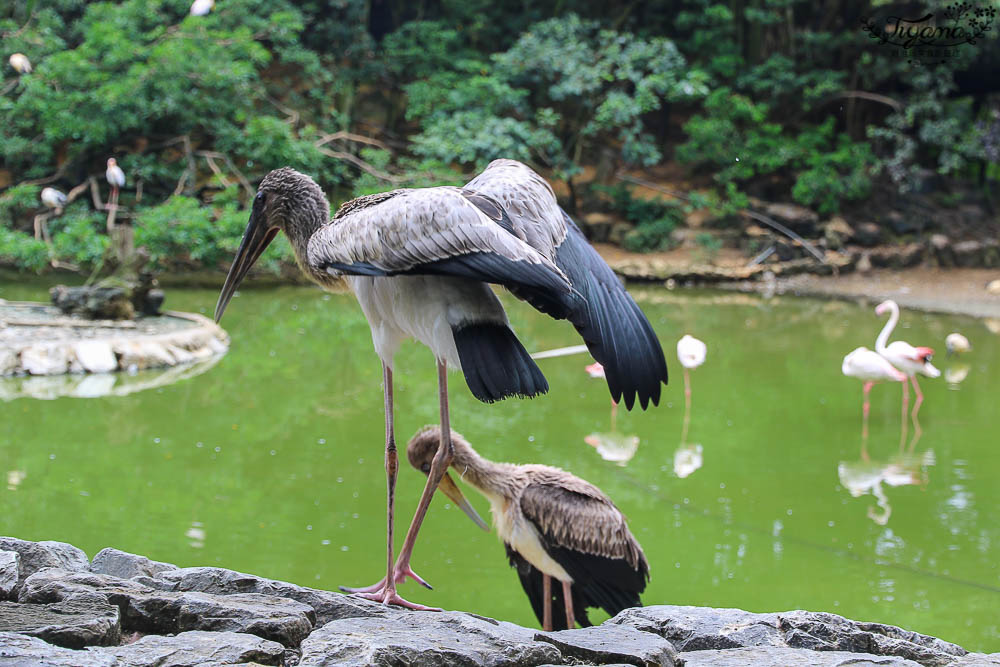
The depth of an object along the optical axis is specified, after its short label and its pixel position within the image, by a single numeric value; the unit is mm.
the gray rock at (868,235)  12578
